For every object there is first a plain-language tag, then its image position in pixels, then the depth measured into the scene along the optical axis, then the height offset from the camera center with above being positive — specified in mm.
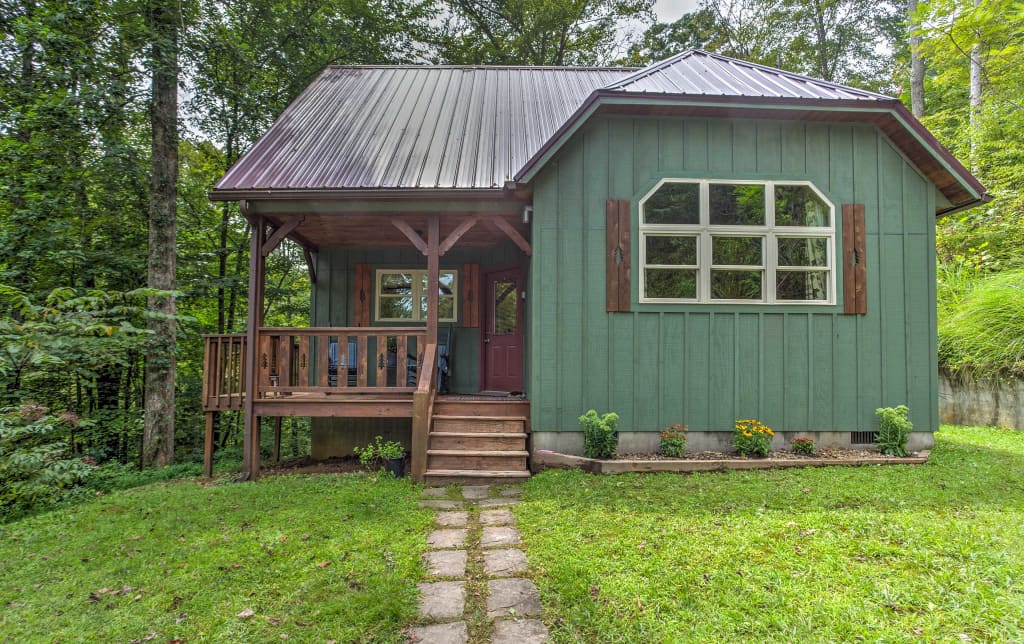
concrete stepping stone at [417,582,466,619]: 2352 -1293
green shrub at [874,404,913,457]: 5070 -842
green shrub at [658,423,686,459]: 5016 -982
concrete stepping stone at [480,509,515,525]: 3613 -1307
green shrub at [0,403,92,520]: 3975 -1063
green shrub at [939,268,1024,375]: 6520 +327
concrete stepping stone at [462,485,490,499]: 4379 -1342
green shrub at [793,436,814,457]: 5098 -1015
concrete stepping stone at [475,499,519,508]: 4086 -1324
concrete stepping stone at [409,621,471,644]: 2133 -1289
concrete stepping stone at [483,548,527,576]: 2773 -1282
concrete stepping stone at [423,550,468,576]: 2797 -1299
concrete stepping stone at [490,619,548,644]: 2115 -1275
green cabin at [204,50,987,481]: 5273 +938
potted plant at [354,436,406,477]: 5148 -1189
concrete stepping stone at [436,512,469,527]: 3620 -1324
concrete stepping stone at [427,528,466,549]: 3215 -1309
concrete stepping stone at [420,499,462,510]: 4051 -1337
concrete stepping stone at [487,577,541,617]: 2348 -1279
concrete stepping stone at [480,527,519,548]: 3198 -1294
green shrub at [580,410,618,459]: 4996 -896
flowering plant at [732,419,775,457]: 5055 -933
